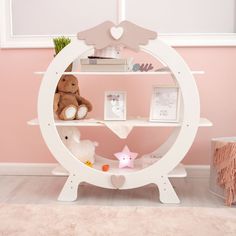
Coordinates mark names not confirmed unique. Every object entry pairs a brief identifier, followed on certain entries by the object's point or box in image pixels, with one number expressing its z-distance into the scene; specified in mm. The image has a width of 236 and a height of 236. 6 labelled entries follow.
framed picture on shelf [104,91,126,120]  2053
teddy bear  2051
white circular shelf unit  1896
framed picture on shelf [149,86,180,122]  2010
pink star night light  2121
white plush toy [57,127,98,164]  2105
